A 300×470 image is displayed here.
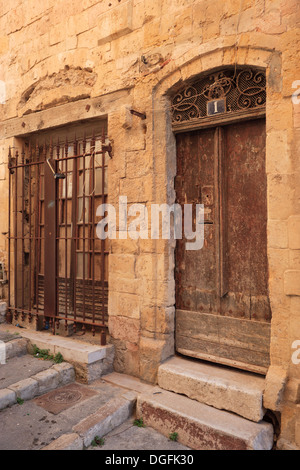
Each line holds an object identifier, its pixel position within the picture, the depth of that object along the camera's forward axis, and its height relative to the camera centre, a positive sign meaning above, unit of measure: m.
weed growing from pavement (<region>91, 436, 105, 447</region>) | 2.71 -1.65
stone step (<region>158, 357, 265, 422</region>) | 2.76 -1.31
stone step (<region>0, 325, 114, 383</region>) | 3.56 -1.29
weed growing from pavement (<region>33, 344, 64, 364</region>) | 3.78 -1.38
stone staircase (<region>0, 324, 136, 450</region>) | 2.70 -1.54
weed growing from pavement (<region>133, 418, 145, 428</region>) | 3.03 -1.68
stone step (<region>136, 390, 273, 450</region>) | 2.56 -1.52
